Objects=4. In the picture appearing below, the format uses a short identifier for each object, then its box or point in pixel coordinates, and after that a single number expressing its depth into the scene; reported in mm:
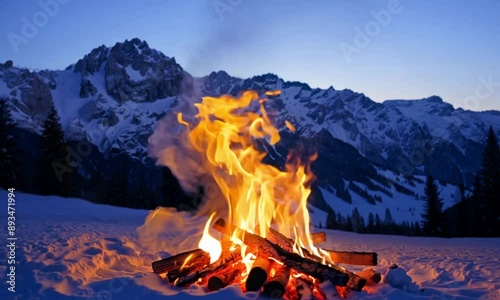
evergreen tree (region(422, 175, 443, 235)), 42688
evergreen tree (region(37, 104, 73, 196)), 38312
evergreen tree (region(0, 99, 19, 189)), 34406
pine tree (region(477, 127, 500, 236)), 35875
